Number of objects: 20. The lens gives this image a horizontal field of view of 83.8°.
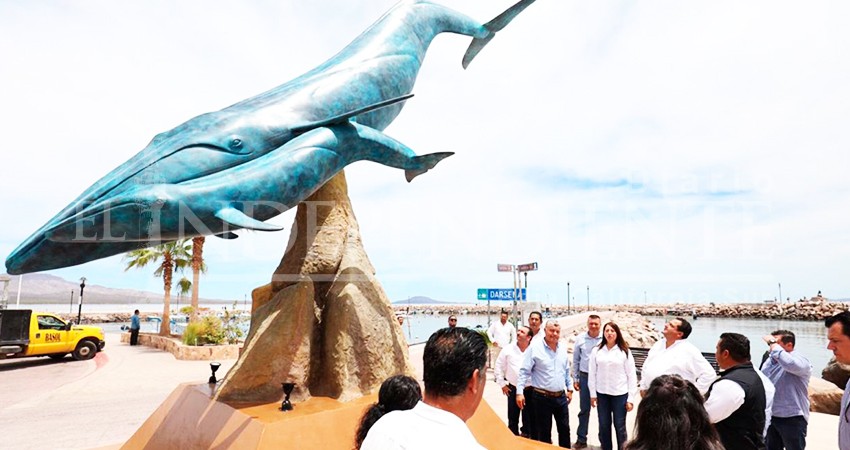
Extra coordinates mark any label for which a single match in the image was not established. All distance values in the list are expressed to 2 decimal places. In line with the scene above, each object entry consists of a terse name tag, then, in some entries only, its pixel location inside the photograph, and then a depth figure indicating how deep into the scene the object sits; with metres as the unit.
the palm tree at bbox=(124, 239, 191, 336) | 20.27
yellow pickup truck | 13.17
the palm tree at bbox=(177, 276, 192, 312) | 22.15
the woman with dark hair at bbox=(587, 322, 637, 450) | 5.54
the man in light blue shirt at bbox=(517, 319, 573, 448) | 5.64
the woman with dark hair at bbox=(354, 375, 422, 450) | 2.35
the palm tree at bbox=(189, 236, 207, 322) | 19.75
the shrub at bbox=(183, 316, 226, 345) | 15.66
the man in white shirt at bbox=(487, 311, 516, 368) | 9.79
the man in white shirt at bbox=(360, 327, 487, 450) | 1.47
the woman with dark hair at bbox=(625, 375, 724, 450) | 2.06
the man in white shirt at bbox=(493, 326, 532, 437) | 6.41
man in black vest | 3.19
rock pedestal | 4.54
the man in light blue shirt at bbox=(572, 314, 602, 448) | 6.17
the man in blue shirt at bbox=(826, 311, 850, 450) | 3.04
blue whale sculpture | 3.22
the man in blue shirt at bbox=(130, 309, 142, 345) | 19.34
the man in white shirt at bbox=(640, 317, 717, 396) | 4.58
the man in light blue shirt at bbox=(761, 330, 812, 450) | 4.93
